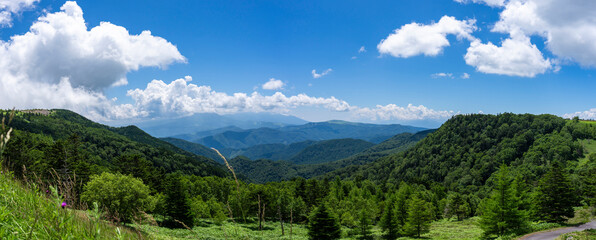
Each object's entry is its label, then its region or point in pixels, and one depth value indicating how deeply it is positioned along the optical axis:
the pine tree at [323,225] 42.09
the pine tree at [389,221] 54.12
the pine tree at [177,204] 50.34
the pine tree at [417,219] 51.91
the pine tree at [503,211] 35.72
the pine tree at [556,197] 41.66
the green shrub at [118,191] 37.22
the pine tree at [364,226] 55.69
